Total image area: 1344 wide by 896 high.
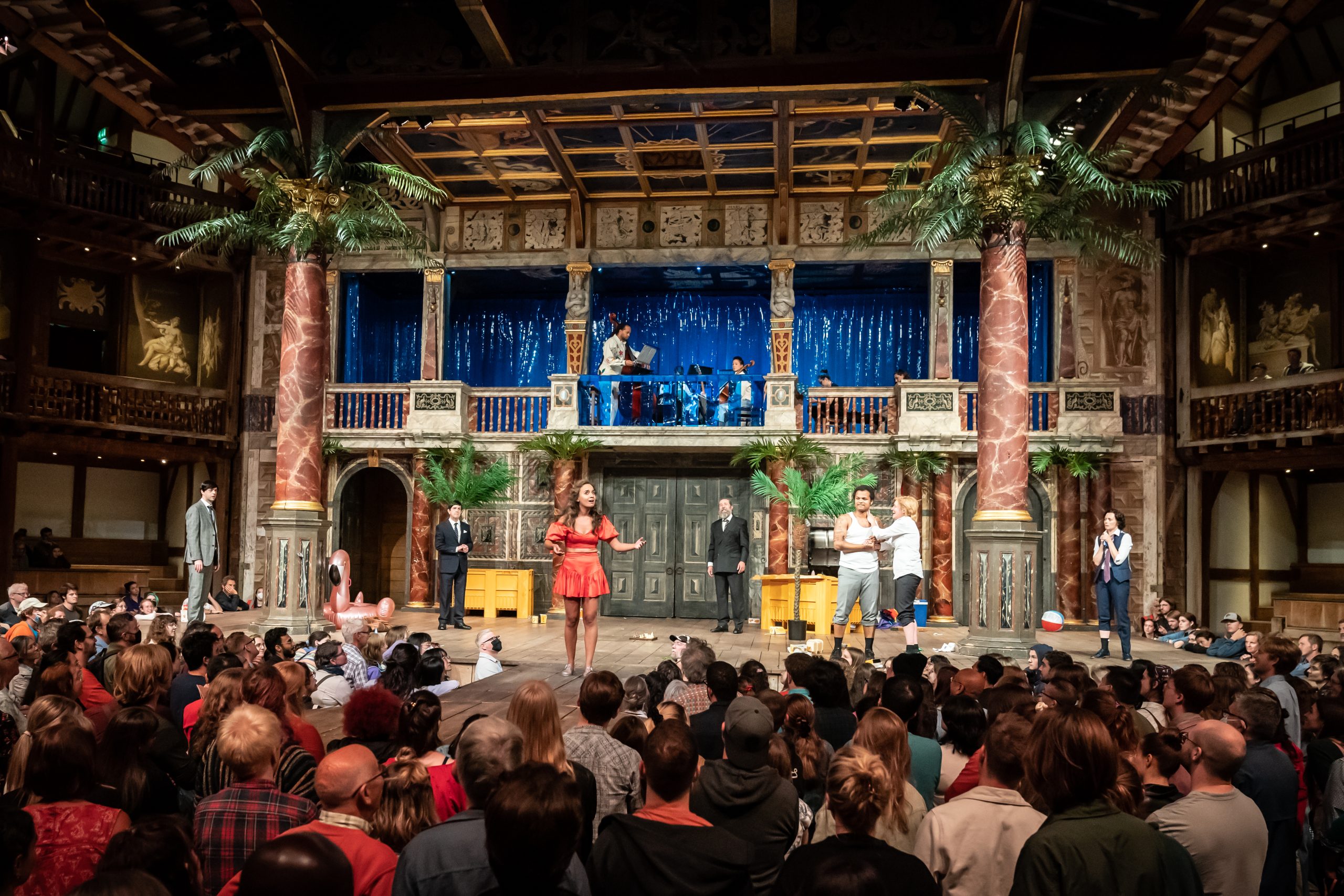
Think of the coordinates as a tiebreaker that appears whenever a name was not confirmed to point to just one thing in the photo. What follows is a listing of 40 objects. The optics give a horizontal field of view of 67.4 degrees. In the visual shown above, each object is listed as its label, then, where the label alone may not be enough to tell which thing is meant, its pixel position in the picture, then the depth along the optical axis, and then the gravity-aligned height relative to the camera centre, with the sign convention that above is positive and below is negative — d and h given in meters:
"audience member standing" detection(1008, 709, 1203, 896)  2.36 -0.78
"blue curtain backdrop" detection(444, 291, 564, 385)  19.55 +3.27
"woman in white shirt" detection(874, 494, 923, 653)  9.25 -0.46
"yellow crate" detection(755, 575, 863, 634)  13.21 -1.24
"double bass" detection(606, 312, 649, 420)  16.28 +1.98
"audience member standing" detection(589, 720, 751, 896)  2.55 -0.89
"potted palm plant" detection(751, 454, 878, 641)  14.18 +0.26
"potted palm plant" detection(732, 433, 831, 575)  15.66 +0.79
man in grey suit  10.64 -0.50
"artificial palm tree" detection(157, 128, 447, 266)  10.62 +3.26
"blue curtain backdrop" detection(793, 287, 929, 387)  18.78 +3.28
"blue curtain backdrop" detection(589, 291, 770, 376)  19.28 +3.46
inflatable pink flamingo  11.05 -1.17
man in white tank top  9.01 -0.48
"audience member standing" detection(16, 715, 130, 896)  2.74 -0.88
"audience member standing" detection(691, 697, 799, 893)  3.13 -0.90
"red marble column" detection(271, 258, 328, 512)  10.88 +1.19
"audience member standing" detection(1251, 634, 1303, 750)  5.48 -0.90
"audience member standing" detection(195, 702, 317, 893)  2.87 -0.88
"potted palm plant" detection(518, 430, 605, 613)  16.02 +0.88
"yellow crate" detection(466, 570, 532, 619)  15.59 -1.30
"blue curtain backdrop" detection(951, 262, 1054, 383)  16.30 +3.36
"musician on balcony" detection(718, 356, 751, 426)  16.11 +1.76
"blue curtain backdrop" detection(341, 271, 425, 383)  18.00 +3.38
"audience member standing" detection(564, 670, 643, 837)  3.62 -0.91
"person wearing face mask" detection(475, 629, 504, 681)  8.57 -1.34
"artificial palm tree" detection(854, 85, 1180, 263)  9.47 +3.12
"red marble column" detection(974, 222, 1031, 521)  9.70 +1.22
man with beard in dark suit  13.34 -0.55
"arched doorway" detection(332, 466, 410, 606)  18.66 -0.62
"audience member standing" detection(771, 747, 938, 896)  2.04 -0.77
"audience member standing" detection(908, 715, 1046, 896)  2.72 -0.89
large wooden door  16.39 -0.58
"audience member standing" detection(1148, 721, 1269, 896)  3.06 -0.95
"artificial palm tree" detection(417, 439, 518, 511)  15.91 +0.41
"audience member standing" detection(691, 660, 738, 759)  4.32 -0.91
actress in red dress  8.33 -0.49
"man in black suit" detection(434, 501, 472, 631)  13.60 -0.75
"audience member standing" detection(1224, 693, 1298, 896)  3.75 -1.07
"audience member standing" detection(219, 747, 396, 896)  2.56 -0.85
